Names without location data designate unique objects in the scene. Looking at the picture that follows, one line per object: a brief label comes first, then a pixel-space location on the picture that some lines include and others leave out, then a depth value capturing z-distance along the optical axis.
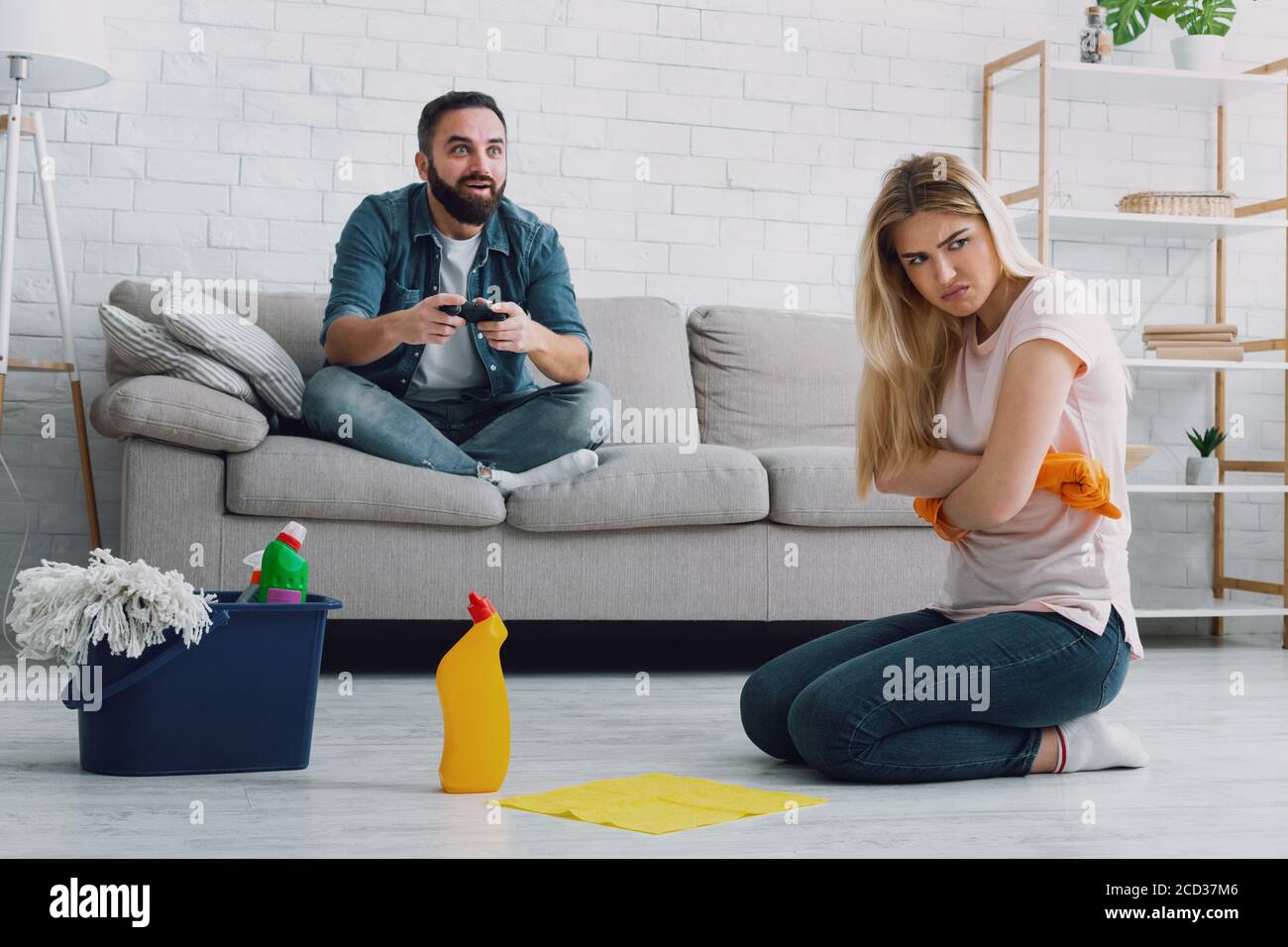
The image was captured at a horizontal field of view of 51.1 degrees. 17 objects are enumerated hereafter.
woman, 1.71
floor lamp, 2.86
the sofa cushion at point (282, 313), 3.11
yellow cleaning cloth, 1.54
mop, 1.66
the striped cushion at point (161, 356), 2.66
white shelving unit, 3.59
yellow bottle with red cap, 1.66
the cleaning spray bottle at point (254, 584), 1.84
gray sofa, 2.58
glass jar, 3.69
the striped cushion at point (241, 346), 2.69
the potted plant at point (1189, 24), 3.72
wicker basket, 3.70
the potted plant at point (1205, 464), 3.70
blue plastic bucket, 1.72
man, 2.69
